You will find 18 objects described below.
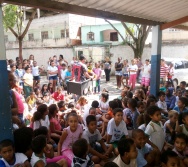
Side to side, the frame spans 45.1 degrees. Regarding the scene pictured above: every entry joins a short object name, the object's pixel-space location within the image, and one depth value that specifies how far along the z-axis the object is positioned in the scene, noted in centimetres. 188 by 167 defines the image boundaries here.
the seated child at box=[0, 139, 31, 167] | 269
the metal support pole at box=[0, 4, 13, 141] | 305
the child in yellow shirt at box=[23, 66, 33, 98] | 812
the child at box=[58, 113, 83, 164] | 349
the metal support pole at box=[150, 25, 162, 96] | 659
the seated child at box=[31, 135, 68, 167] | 280
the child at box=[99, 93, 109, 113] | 569
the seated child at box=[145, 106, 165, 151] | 362
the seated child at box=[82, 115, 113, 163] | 357
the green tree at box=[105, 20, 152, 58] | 1359
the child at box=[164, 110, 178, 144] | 411
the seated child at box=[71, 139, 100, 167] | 273
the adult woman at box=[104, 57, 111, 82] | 1334
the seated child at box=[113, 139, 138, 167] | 271
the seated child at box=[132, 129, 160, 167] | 317
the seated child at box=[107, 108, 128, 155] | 394
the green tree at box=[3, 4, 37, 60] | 1319
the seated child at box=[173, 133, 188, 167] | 319
